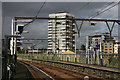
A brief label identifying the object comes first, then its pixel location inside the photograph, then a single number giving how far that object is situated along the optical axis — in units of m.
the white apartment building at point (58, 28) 124.38
